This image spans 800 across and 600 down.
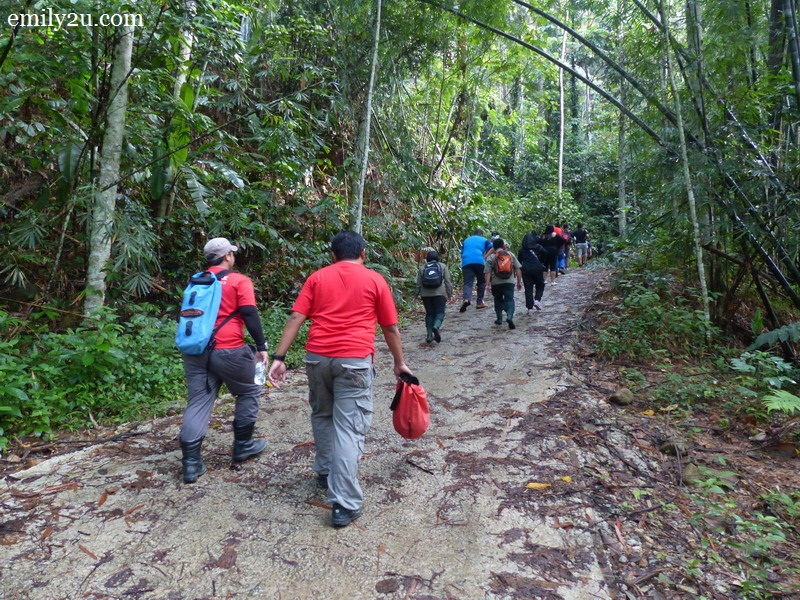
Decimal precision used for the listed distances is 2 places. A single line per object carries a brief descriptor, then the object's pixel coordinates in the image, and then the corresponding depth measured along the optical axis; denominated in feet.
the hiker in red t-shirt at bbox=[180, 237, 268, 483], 11.30
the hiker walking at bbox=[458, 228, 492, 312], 31.96
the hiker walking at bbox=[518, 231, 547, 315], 29.01
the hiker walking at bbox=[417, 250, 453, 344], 24.02
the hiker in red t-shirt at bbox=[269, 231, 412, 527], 9.84
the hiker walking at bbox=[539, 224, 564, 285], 35.42
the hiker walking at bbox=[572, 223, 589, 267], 61.11
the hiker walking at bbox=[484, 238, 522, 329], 26.35
